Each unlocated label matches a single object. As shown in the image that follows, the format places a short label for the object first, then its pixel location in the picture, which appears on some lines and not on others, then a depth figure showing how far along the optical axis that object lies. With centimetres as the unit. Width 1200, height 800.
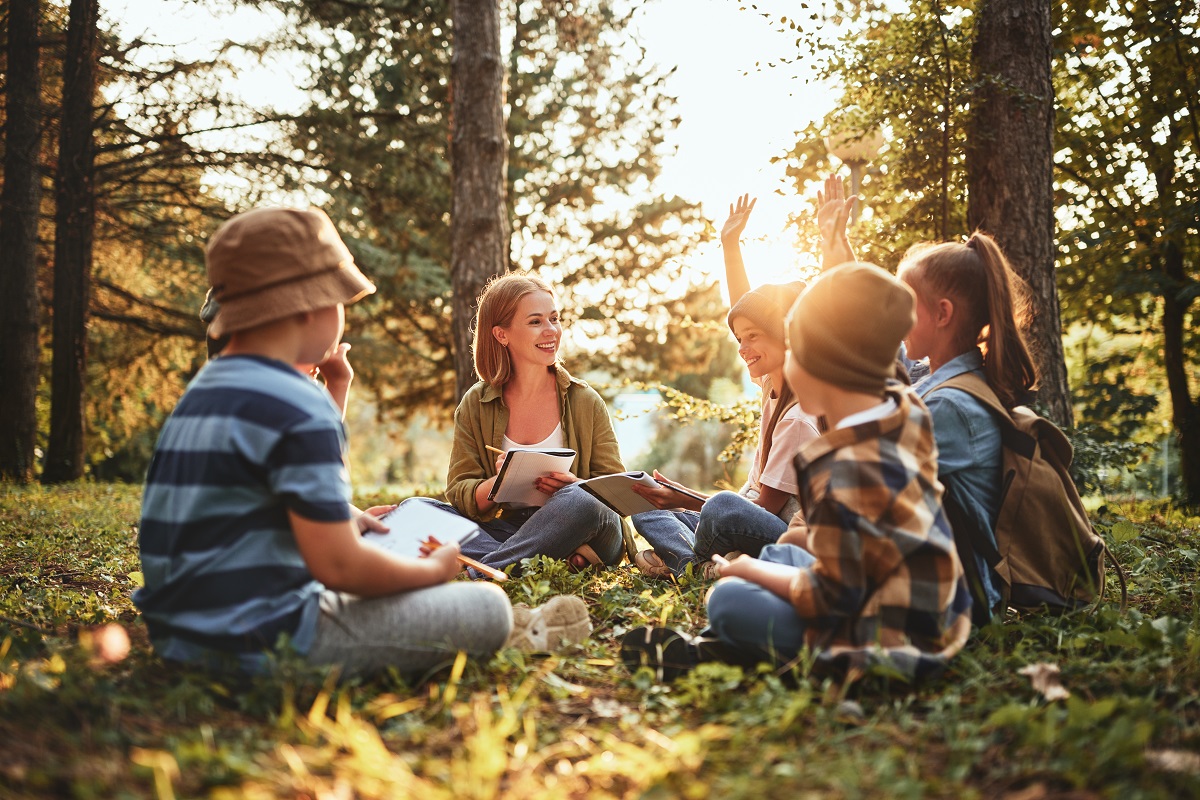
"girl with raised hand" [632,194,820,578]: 351
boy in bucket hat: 202
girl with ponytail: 272
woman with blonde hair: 419
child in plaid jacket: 215
